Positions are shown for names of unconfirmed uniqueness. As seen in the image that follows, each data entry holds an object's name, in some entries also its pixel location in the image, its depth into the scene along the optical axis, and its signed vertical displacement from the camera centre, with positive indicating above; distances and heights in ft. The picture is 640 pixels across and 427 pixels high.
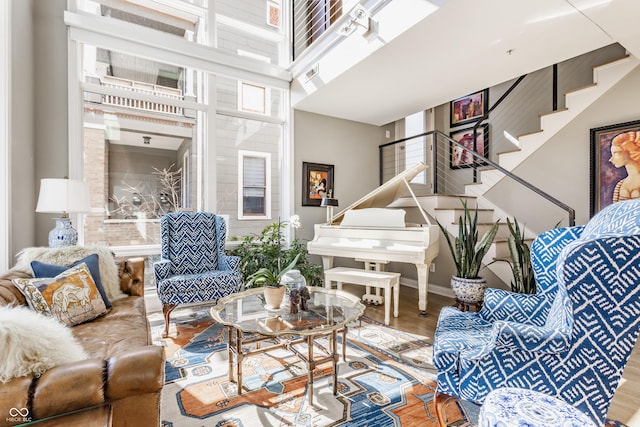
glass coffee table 5.84 -2.23
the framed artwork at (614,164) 10.16 +1.66
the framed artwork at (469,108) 16.74 +5.86
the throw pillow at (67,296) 5.72 -1.67
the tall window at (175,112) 11.23 +4.14
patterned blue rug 5.51 -3.69
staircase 10.75 +1.90
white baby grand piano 10.80 -0.96
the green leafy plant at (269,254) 12.85 -1.85
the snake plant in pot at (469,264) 10.05 -1.75
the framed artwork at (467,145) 16.65 +3.60
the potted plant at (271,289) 6.84 -1.72
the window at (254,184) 14.42 +1.31
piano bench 10.34 -2.38
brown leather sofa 2.69 -1.70
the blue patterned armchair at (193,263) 9.23 -1.77
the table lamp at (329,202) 12.89 +0.40
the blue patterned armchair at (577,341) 3.80 -1.71
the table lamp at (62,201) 8.00 +0.27
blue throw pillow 6.45 -1.26
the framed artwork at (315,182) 15.56 +1.52
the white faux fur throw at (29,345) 2.76 -1.30
